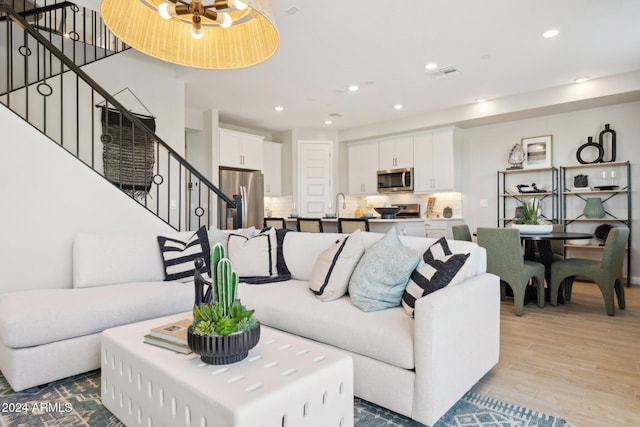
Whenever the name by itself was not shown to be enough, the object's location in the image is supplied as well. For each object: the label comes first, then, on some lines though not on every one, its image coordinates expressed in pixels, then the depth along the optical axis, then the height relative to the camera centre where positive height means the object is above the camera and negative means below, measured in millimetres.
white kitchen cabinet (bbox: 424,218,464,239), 6750 -256
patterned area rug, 1798 -983
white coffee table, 1209 -606
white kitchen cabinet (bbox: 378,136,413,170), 7332 +1207
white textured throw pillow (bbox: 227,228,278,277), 3139 -343
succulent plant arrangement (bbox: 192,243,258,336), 1404 -361
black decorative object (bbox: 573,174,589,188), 5711 +466
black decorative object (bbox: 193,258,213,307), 1623 -298
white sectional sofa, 1746 -611
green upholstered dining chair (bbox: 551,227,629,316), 3672 -579
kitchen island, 5398 -177
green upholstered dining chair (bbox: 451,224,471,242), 4664 -253
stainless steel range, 7609 +43
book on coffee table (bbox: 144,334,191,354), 1572 -560
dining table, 3842 -400
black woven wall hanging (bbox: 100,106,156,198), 4633 +806
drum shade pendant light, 1737 +907
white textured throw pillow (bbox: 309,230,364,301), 2437 -363
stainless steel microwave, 7297 +653
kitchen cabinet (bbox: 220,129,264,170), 6848 +1233
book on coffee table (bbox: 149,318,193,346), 1607 -521
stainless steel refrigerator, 6809 +434
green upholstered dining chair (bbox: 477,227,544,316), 3689 -501
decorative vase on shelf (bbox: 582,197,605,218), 5527 +50
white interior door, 7875 +779
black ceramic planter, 1376 -486
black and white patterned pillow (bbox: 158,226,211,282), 3111 -338
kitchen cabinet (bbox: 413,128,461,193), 6762 +957
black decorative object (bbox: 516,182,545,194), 6113 +389
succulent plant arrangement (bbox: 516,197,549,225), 4203 -56
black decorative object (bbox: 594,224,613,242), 5543 -292
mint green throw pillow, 2188 -389
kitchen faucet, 8102 +211
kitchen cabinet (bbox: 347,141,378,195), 7832 +974
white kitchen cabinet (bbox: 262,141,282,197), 7797 +966
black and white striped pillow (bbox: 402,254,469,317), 2008 -351
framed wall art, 6078 +996
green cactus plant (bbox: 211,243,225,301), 1438 -175
